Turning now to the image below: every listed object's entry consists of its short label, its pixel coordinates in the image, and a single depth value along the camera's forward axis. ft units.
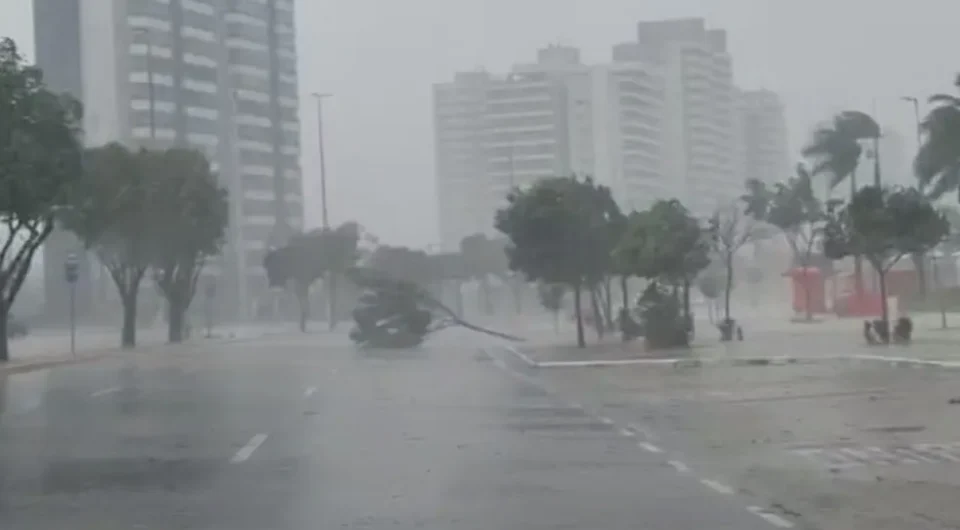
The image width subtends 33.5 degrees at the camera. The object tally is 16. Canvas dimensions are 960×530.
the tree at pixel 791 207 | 241.14
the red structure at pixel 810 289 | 240.12
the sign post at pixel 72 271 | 172.55
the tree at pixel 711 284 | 233.55
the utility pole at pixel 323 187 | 345.72
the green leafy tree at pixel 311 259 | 311.27
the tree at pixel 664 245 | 148.56
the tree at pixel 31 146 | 139.13
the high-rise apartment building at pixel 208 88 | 343.46
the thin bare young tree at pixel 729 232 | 179.45
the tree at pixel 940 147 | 197.16
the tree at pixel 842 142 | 250.78
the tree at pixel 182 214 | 205.05
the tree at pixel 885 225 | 131.03
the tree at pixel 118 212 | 190.60
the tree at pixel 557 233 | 160.56
